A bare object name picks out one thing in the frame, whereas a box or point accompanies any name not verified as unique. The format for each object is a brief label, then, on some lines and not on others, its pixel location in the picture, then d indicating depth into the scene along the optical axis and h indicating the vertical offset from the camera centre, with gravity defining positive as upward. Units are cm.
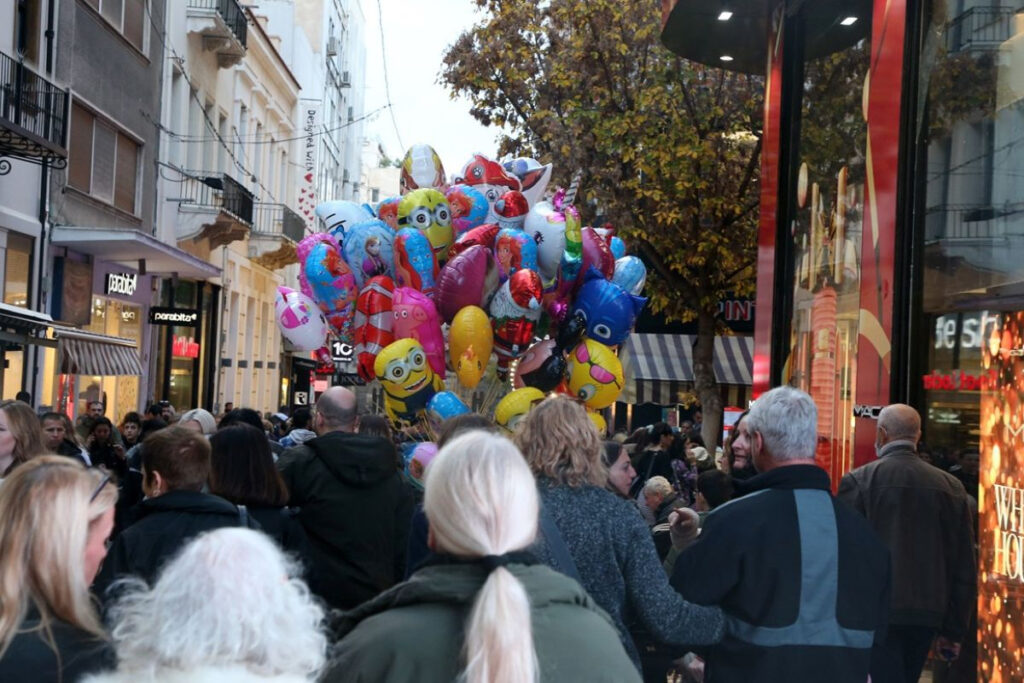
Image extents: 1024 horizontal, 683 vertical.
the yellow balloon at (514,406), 1248 -37
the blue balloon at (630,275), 1488 +96
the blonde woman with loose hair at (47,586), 324 -55
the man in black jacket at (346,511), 698 -75
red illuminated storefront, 768 +103
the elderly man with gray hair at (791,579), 464 -66
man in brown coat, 716 -80
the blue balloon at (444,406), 1235 -39
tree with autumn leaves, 2394 +366
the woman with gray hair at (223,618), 266 -49
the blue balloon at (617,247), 1502 +126
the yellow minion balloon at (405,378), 1252 -17
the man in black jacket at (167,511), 492 -57
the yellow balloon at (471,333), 1269 +26
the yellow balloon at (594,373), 1318 -6
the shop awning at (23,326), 1434 +18
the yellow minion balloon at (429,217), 1334 +131
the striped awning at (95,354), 1891 -11
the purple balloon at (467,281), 1281 +71
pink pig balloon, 1278 +35
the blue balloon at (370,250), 1361 +101
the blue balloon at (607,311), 1330 +51
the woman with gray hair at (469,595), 299 -49
